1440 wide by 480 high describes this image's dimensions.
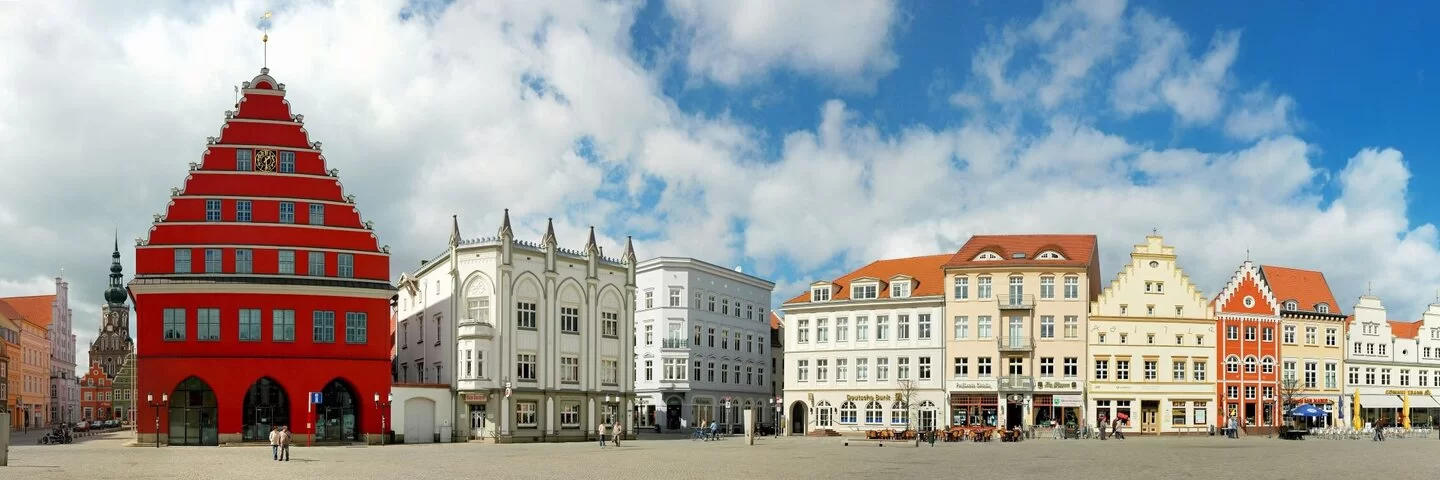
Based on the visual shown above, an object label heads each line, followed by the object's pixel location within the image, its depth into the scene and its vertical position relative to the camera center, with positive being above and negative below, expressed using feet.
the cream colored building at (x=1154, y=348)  279.49 -10.42
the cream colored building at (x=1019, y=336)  276.00 -7.69
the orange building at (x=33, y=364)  434.83 -22.11
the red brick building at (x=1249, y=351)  284.61 -11.32
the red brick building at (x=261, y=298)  205.57 +0.22
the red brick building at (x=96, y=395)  566.77 -41.33
